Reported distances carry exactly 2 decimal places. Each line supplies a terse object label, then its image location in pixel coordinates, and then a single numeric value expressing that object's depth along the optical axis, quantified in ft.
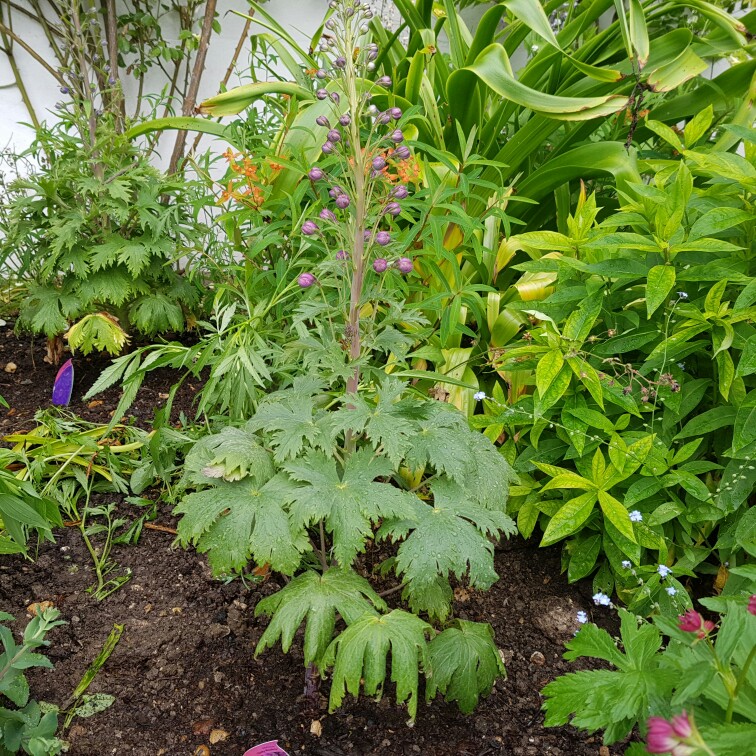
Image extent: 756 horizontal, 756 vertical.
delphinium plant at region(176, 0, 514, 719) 3.30
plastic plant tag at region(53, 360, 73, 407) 5.66
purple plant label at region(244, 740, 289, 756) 3.49
